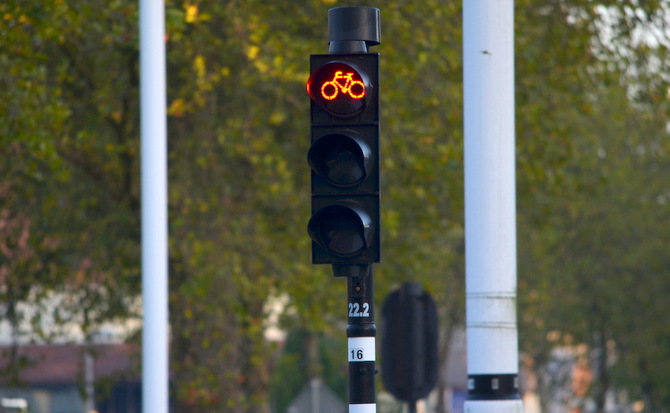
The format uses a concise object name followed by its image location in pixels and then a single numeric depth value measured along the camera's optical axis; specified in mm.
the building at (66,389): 87750
